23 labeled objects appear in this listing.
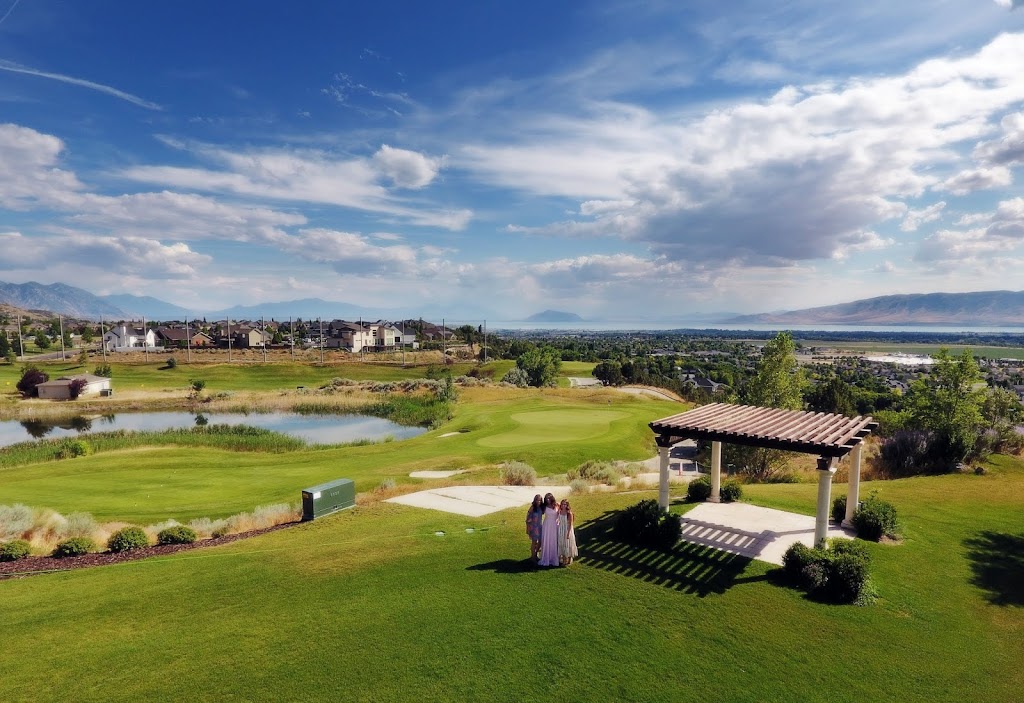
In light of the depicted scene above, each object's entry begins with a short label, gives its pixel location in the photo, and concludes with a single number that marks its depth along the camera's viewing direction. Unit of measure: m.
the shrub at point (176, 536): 14.35
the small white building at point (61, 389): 55.34
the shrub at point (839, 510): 13.60
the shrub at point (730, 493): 15.30
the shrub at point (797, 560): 10.26
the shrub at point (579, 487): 18.09
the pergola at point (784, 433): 10.88
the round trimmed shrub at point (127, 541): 13.78
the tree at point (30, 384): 56.47
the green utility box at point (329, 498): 15.87
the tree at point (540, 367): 72.19
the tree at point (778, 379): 23.38
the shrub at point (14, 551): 12.98
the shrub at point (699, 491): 15.45
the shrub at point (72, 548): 13.41
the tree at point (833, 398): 44.83
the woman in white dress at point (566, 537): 10.87
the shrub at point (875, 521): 12.38
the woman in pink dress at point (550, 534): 10.85
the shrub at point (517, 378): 68.62
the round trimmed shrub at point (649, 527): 12.09
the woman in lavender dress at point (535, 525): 10.95
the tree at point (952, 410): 19.44
